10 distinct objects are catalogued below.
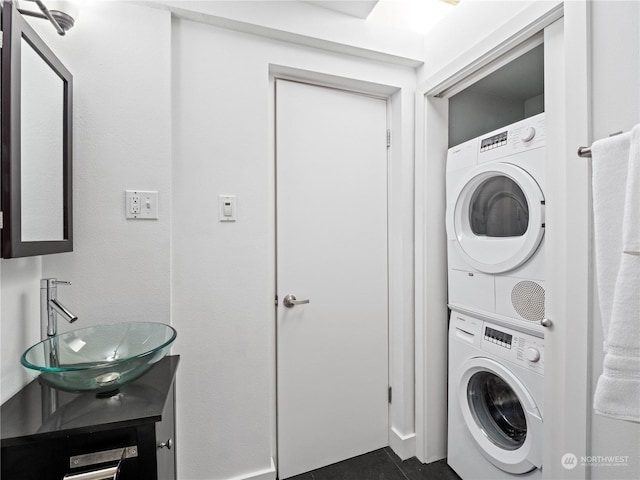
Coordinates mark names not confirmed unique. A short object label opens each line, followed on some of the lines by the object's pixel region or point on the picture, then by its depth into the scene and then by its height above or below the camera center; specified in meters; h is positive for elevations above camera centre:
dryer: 1.30 +0.09
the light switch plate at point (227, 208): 1.48 +0.16
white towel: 0.77 -0.09
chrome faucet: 1.11 -0.22
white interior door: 1.69 -0.18
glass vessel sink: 0.85 -0.36
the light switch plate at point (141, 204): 1.32 +0.15
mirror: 0.85 +0.30
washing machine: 1.31 -0.75
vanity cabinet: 0.81 -0.50
